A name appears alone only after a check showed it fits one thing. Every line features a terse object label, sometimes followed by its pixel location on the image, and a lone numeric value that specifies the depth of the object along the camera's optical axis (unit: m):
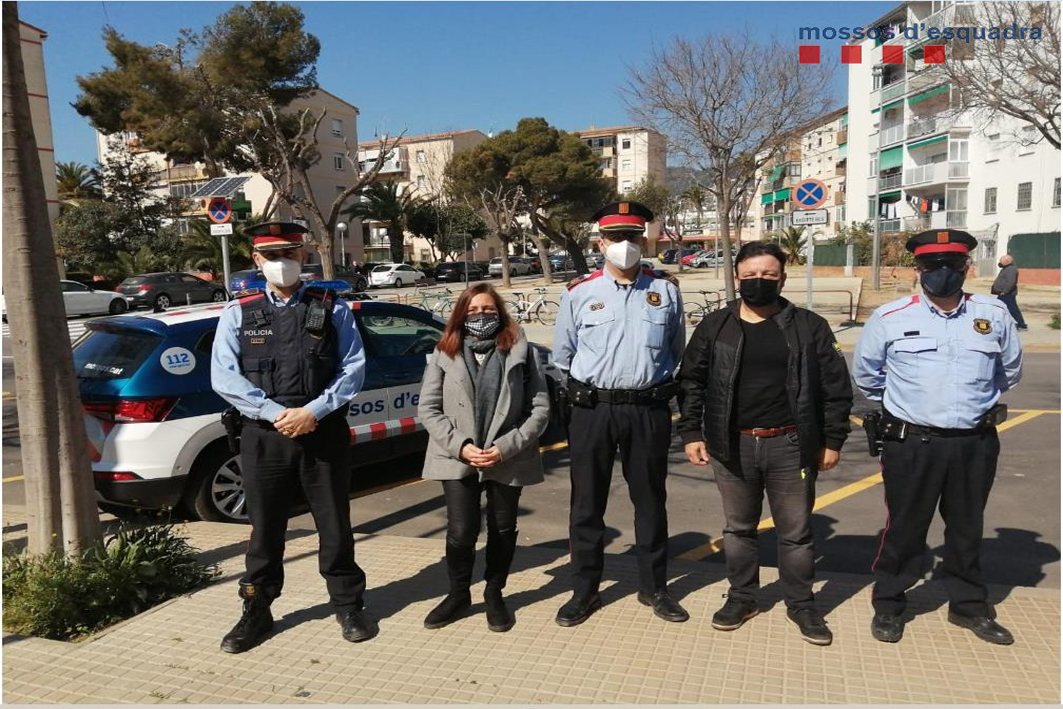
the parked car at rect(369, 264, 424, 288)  45.88
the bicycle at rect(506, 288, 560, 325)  21.53
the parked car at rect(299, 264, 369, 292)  38.88
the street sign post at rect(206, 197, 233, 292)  12.33
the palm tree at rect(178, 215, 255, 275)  37.69
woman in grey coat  3.72
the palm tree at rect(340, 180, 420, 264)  54.12
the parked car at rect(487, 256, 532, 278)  54.74
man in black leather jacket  3.58
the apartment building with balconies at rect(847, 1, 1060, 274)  36.25
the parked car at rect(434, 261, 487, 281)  50.31
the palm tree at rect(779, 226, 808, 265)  48.69
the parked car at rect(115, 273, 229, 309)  29.91
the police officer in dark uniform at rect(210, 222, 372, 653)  3.61
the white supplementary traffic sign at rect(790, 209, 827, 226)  14.53
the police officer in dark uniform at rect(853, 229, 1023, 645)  3.52
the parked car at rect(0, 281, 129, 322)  27.62
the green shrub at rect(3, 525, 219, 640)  3.67
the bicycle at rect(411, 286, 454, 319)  23.20
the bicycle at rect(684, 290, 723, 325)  19.16
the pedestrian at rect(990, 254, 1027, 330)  15.59
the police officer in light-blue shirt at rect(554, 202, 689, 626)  3.78
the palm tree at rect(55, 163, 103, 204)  42.34
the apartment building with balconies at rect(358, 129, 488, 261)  61.50
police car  5.08
